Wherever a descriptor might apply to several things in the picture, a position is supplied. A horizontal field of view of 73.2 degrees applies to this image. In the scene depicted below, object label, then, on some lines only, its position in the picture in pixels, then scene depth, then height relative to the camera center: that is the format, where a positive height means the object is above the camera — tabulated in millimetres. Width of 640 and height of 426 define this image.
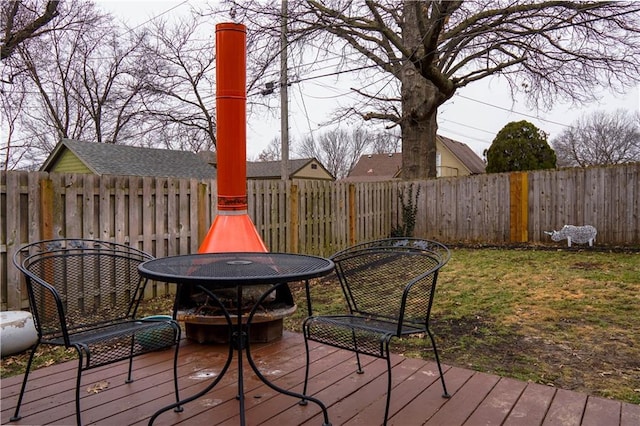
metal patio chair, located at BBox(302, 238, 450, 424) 2096 -539
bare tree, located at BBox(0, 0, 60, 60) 9656 +4241
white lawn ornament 7758 -625
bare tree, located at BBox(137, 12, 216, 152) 17328 +5012
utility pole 8117 +2484
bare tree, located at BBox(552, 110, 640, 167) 26078 +3844
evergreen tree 14359 +1728
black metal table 1676 -304
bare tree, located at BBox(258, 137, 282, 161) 38100 +4637
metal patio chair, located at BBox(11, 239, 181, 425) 1835 -599
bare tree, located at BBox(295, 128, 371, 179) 38688 +4708
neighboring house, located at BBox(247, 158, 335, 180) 29066 +2313
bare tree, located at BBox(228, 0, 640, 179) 7090 +2913
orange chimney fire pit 2939 +97
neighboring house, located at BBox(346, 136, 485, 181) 27078 +2576
